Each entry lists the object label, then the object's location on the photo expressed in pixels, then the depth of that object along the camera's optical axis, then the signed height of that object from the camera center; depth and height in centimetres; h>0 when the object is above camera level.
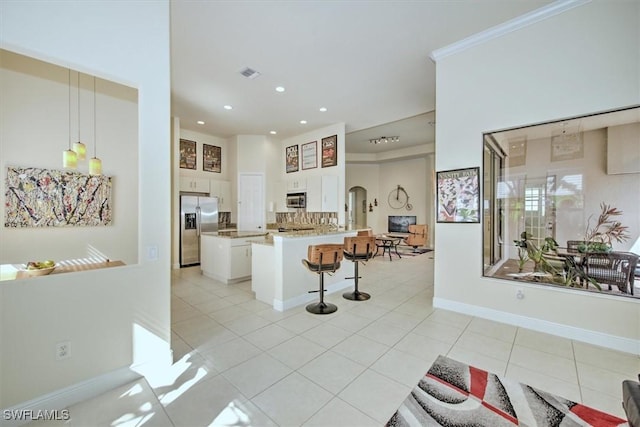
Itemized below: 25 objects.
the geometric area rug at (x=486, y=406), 170 -141
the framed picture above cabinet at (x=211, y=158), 704 +149
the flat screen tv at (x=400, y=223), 987 -46
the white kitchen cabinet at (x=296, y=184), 693 +74
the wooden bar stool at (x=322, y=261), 338 -69
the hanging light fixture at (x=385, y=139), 796 +231
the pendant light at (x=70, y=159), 266 +55
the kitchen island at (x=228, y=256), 483 -90
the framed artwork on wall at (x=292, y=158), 727 +153
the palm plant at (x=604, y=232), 306 -26
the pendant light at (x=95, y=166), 305 +54
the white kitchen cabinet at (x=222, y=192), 698 +51
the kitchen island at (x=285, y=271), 361 -90
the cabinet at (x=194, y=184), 648 +68
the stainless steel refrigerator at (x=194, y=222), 626 -30
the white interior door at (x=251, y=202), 705 +24
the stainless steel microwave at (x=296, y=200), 686 +30
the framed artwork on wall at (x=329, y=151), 633 +153
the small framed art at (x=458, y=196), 336 +22
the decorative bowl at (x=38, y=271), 192 -48
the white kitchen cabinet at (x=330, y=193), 627 +45
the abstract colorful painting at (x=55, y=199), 299 +15
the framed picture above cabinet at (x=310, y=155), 676 +152
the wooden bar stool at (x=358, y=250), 396 -62
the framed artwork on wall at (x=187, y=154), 661 +150
